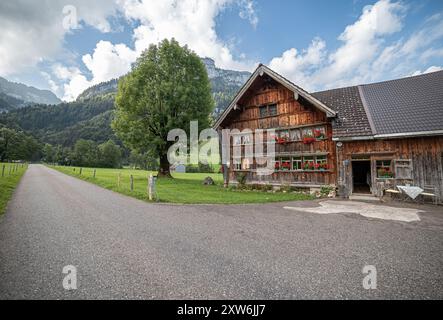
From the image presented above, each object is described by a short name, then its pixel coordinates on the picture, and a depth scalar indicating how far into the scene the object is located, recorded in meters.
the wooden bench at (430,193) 11.18
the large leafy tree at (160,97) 23.06
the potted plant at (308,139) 14.76
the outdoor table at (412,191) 11.14
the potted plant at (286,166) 15.89
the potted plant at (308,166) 14.84
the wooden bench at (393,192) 11.55
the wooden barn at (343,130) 11.91
